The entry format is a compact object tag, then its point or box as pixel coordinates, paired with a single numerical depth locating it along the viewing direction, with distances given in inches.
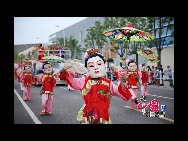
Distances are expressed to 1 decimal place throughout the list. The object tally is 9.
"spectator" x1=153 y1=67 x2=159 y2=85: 799.1
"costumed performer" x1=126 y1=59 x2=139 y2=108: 376.2
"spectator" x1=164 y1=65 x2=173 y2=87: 717.3
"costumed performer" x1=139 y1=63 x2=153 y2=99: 501.3
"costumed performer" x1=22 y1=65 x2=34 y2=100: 492.7
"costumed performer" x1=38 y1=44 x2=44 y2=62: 902.3
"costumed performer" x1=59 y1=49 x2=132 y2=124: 164.4
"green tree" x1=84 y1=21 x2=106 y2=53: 1392.7
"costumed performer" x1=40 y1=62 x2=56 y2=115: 331.0
